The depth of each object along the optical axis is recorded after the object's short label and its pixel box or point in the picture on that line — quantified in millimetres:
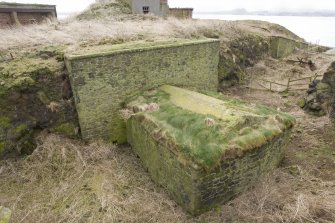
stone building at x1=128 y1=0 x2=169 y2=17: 18750
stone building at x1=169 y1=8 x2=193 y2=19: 21172
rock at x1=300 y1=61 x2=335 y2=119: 10688
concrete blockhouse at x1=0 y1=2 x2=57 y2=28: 14695
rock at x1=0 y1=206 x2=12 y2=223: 3852
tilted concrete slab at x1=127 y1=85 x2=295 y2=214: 6113
